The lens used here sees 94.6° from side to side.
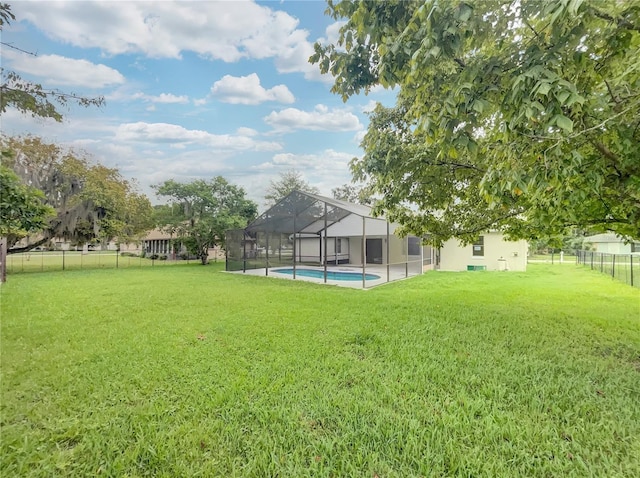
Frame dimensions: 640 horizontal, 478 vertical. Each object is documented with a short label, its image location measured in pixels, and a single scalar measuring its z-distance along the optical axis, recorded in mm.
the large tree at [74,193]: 12266
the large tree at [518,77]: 1847
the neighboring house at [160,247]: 23992
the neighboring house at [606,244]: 24528
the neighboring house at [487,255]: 14766
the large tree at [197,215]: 18453
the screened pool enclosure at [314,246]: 11898
